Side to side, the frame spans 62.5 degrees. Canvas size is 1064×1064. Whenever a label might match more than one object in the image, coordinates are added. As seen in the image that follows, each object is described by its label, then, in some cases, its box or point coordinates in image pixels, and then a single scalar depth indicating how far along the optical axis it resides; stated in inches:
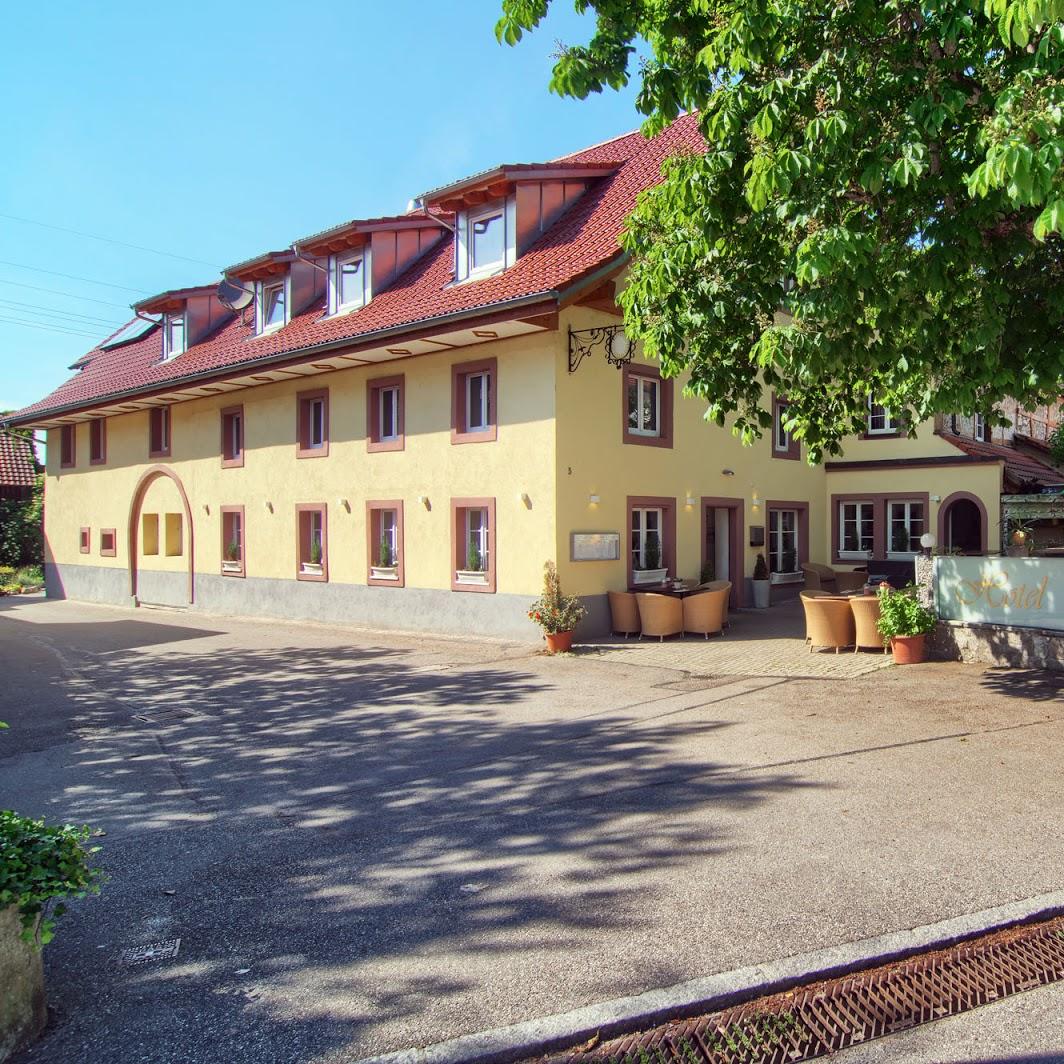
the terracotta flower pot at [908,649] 443.5
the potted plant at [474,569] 589.0
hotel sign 416.2
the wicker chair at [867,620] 474.6
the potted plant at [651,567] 613.9
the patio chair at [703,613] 568.1
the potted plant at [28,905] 121.0
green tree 247.0
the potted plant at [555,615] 518.9
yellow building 557.6
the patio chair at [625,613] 565.3
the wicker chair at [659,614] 555.8
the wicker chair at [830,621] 486.6
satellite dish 847.1
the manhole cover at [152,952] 151.1
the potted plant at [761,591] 730.8
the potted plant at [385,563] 649.6
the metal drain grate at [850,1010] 126.1
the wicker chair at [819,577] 754.2
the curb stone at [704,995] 124.0
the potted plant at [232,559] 793.8
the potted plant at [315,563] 711.1
